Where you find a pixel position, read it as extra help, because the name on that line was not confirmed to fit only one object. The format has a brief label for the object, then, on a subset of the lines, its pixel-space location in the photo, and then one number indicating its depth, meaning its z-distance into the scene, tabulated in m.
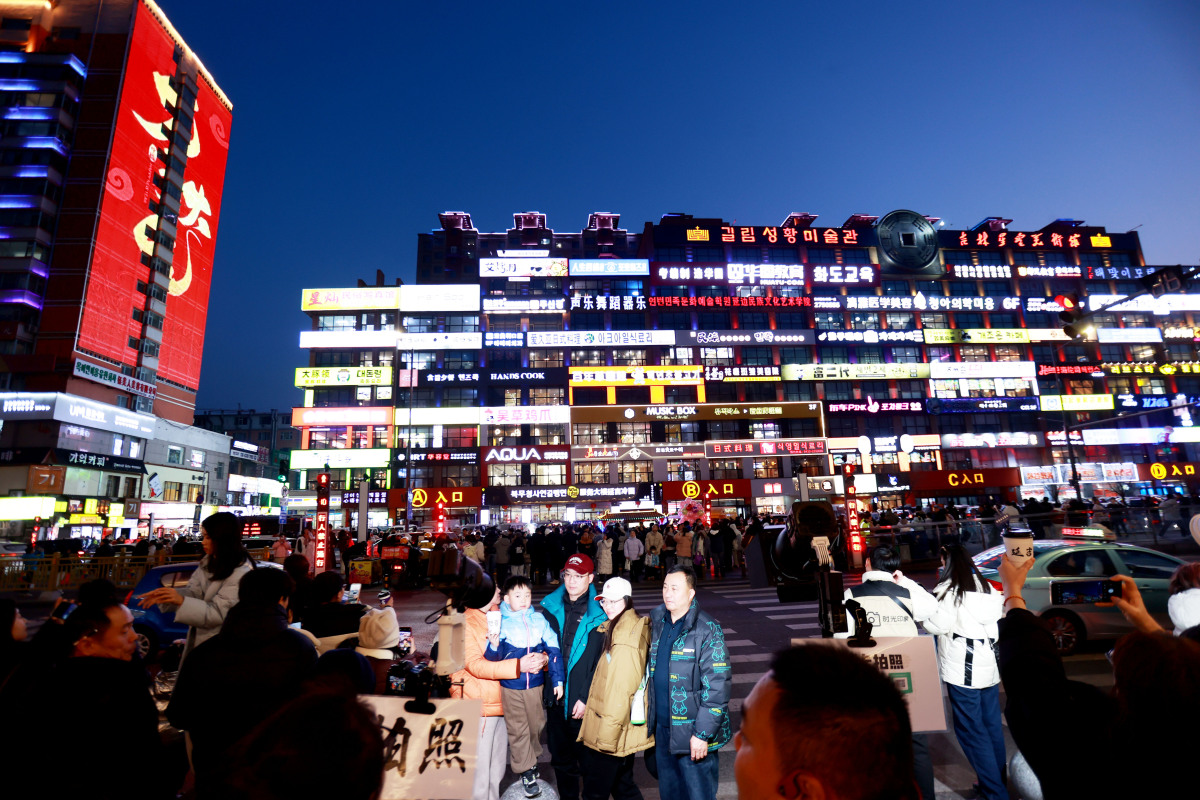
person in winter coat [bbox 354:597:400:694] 4.76
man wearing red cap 4.73
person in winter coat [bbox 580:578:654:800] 4.22
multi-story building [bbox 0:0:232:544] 40.53
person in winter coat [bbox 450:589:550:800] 4.54
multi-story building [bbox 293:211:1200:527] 52.69
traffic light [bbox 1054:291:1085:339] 11.37
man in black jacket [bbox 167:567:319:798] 3.07
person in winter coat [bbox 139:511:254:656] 4.33
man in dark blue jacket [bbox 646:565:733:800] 3.93
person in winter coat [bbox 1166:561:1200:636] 3.82
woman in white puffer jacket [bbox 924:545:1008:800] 4.51
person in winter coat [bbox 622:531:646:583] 20.06
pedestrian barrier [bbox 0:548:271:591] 18.22
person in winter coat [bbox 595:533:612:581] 18.14
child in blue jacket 4.79
